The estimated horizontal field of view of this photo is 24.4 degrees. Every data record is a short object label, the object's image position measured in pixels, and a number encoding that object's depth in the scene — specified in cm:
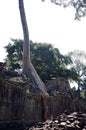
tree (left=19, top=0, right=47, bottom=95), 1568
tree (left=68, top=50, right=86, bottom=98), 3530
